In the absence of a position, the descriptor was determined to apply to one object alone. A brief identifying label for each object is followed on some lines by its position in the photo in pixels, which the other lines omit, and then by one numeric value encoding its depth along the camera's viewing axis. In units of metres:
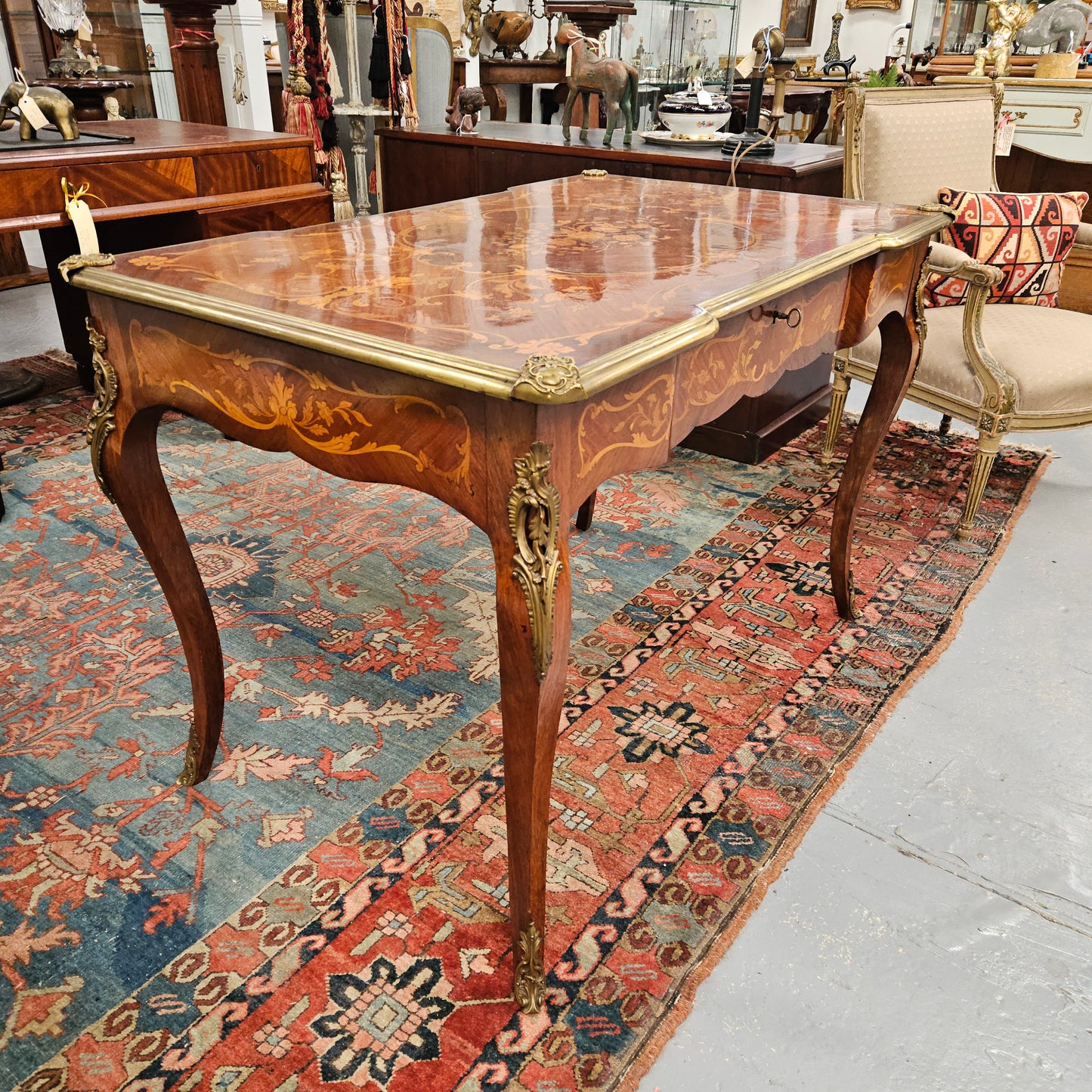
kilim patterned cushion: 2.90
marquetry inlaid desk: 1.01
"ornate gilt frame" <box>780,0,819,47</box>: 9.61
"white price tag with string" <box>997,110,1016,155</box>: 3.29
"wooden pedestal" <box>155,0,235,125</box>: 4.66
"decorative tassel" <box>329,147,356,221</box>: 3.33
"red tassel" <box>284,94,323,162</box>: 3.38
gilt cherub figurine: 4.99
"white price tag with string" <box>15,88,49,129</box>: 2.74
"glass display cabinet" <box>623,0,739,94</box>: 6.72
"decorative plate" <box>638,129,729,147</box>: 3.25
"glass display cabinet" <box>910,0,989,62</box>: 6.18
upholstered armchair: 2.59
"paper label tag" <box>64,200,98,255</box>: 1.38
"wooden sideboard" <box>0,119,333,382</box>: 2.62
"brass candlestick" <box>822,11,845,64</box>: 8.95
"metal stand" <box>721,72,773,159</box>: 3.06
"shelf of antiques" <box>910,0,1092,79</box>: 5.00
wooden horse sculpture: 3.19
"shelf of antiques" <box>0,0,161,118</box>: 4.83
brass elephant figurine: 2.73
